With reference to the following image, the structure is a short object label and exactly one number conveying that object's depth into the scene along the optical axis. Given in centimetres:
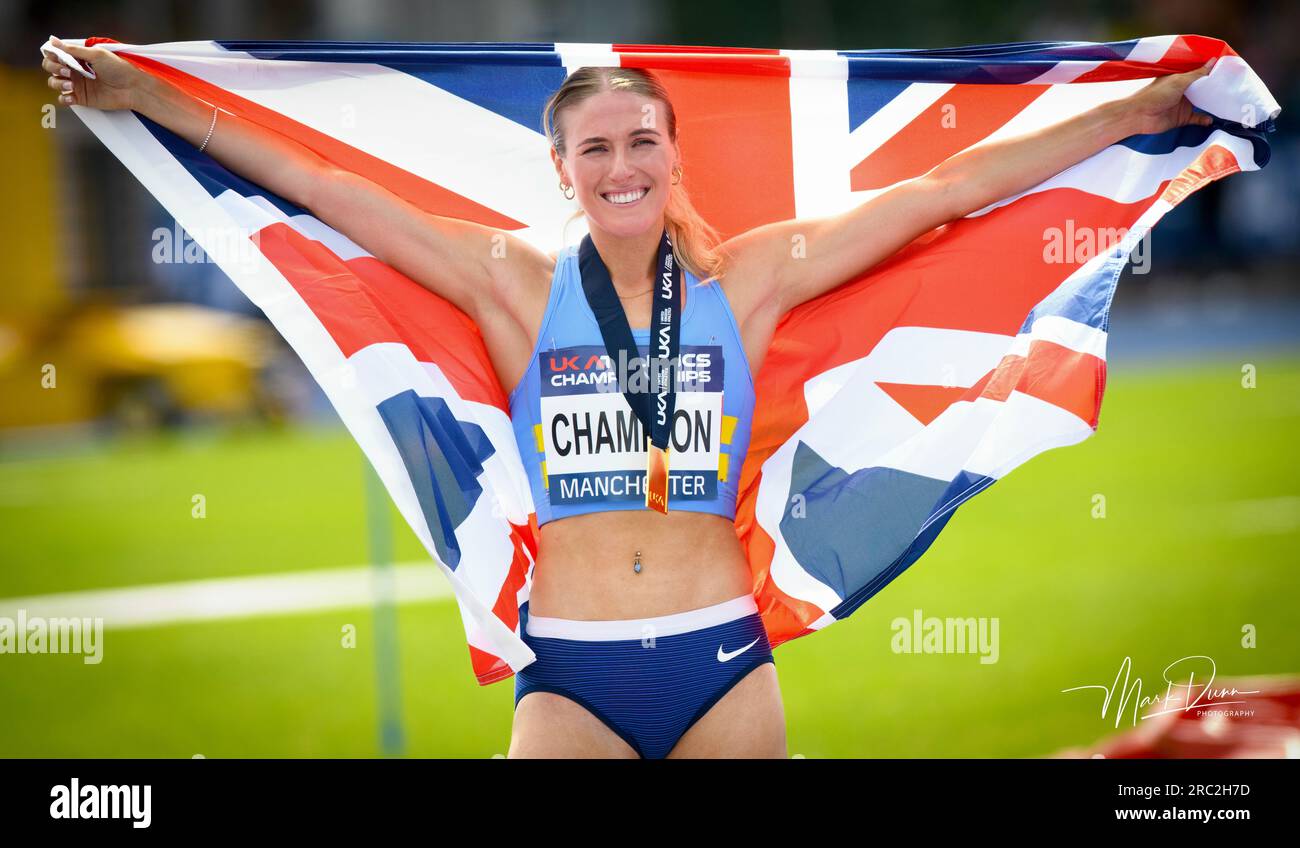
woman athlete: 372
